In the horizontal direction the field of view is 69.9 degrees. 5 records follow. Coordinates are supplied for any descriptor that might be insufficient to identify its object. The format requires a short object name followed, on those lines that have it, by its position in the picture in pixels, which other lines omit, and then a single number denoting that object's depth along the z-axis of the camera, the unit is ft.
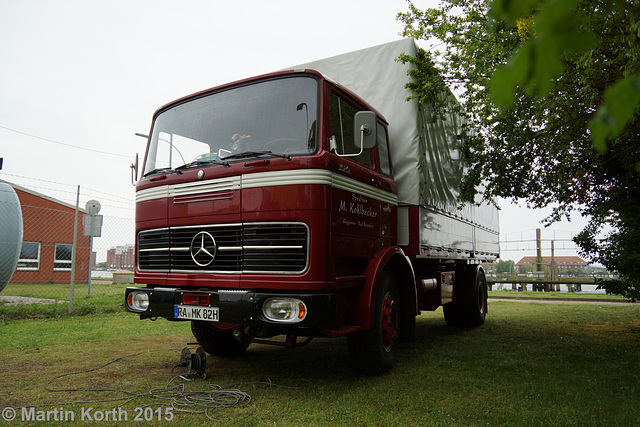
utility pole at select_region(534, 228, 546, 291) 65.52
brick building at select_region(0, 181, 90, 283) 59.27
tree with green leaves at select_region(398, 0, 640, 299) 15.06
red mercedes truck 12.24
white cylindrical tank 36.09
